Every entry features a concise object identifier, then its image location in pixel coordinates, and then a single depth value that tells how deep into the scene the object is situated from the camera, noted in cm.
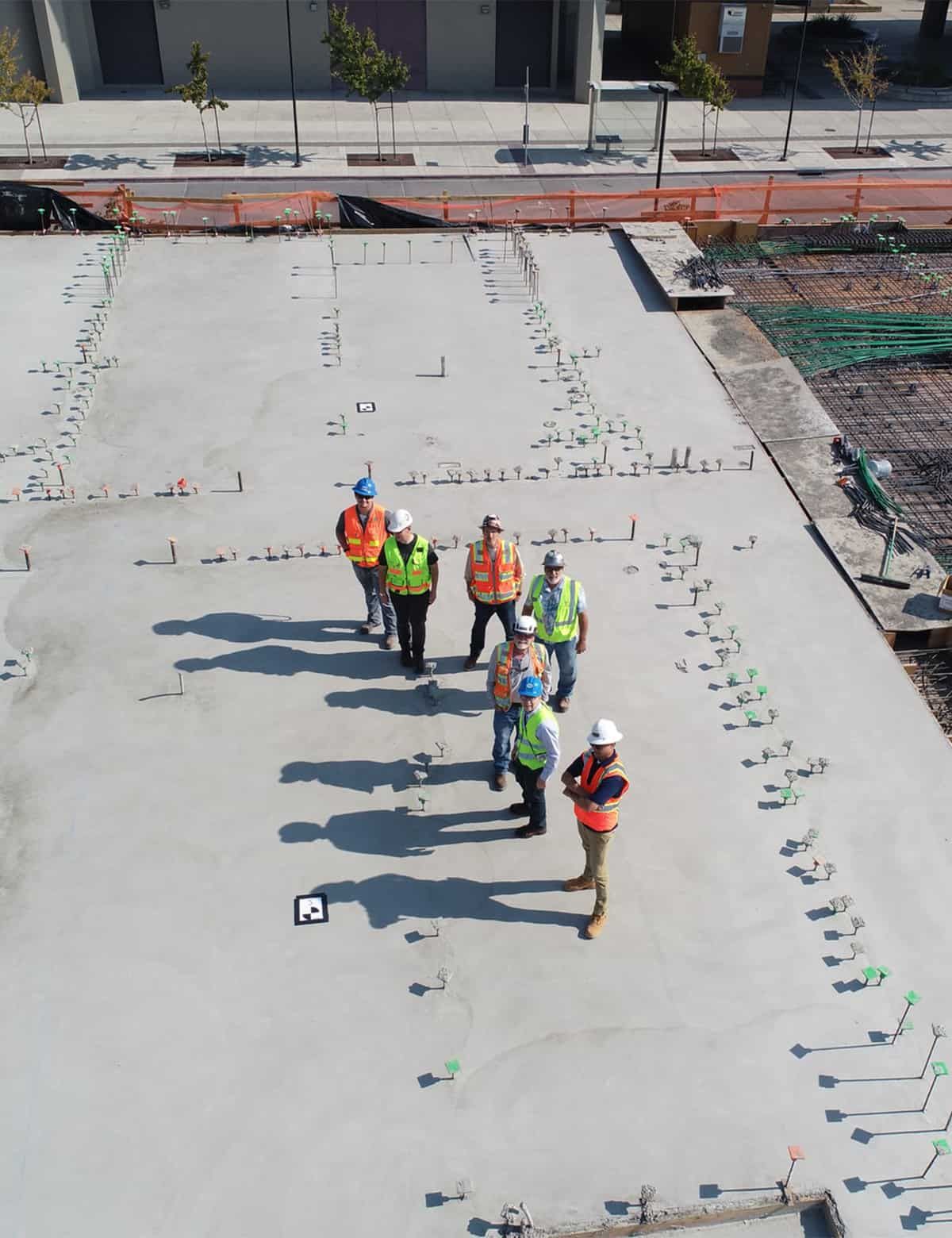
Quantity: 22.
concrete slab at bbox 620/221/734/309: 1667
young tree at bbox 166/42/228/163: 2912
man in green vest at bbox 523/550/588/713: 902
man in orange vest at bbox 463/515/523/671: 939
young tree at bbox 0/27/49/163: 2853
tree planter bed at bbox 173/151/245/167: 2962
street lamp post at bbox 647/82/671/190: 2491
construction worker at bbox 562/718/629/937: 755
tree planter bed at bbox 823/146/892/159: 3131
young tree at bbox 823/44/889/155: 3152
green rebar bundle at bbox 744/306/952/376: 1616
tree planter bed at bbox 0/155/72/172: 2902
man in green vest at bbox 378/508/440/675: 946
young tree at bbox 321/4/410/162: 2984
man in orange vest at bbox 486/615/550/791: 838
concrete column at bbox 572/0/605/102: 3294
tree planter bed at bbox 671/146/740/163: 3075
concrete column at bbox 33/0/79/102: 3200
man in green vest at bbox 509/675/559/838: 792
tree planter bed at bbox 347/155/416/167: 2998
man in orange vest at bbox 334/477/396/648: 984
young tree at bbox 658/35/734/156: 3009
